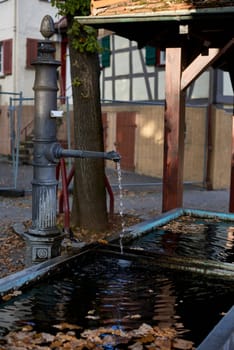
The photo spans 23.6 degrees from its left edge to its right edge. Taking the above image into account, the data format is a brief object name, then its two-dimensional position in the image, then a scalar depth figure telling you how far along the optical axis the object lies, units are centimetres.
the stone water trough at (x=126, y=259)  321
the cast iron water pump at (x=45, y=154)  356
